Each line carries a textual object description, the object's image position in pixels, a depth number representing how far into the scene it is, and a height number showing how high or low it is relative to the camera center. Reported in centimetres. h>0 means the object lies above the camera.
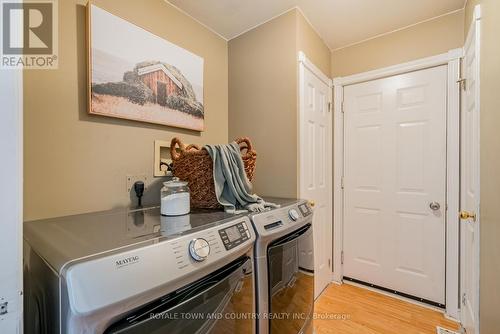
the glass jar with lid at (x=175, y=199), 108 -16
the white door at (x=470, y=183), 133 -11
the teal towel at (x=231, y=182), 121 -9
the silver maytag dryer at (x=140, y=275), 52 -29
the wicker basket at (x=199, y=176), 123 -6
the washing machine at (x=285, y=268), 102 -51
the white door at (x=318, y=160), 181 +5
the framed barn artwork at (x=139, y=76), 123 +55
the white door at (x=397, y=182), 189 -15
